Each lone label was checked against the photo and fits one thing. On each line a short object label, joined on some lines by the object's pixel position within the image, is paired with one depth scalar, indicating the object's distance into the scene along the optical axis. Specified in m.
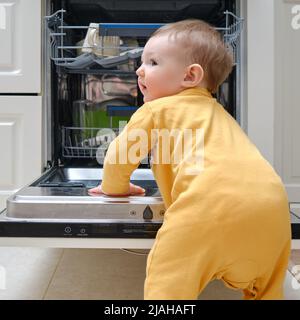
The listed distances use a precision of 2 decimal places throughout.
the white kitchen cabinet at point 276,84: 1.22
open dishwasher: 0.85
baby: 0.74
